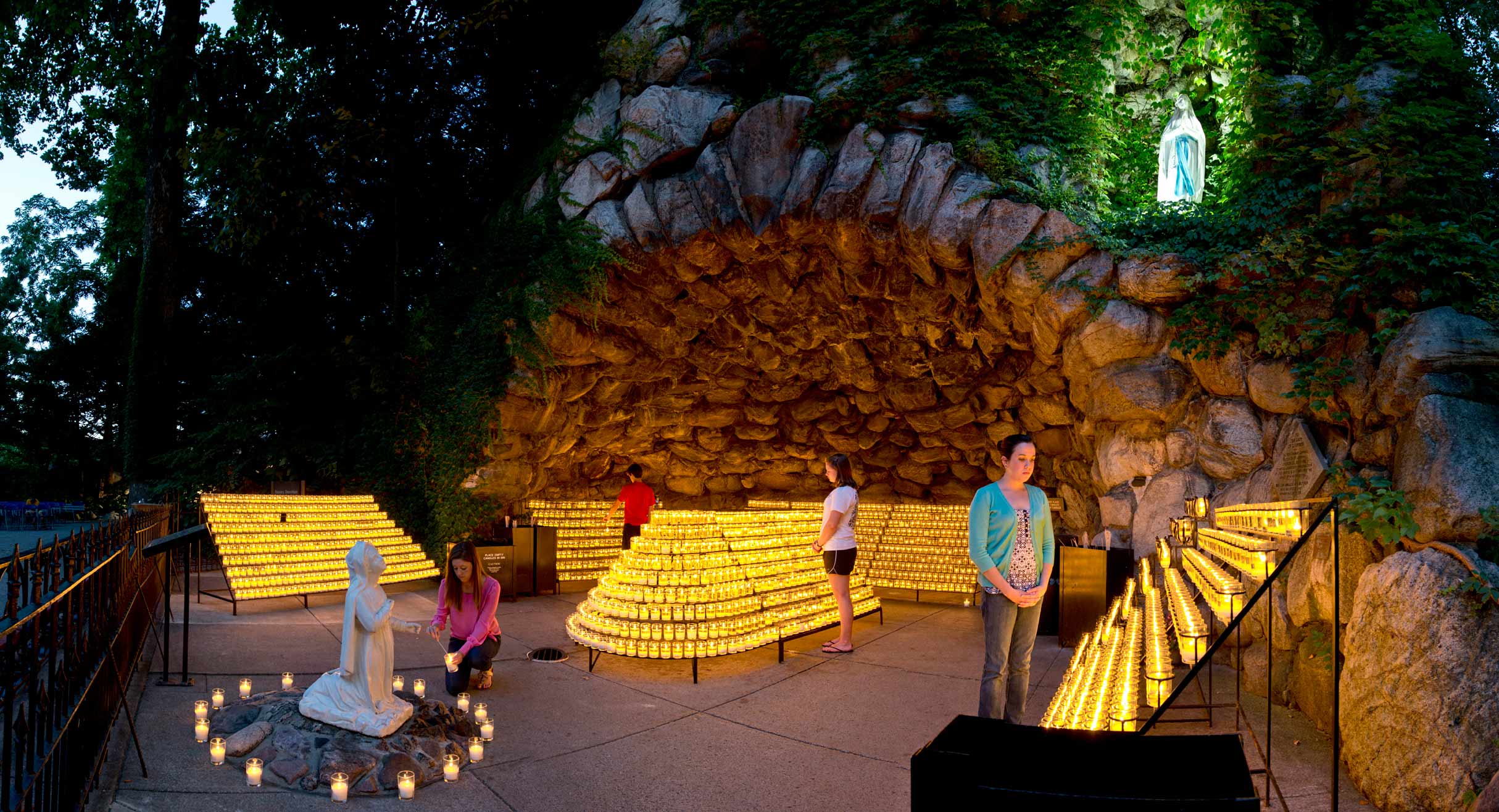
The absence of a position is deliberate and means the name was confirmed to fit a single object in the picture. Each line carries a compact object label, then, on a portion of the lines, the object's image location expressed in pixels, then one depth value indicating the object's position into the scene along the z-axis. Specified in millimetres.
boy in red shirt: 10797
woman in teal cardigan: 4301
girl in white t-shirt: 7207
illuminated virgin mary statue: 9070
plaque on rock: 6238
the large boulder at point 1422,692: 3809
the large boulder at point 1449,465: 4363
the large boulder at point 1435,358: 5180
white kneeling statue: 4309
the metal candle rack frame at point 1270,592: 2654
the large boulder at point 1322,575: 4836
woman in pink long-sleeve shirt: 5688
